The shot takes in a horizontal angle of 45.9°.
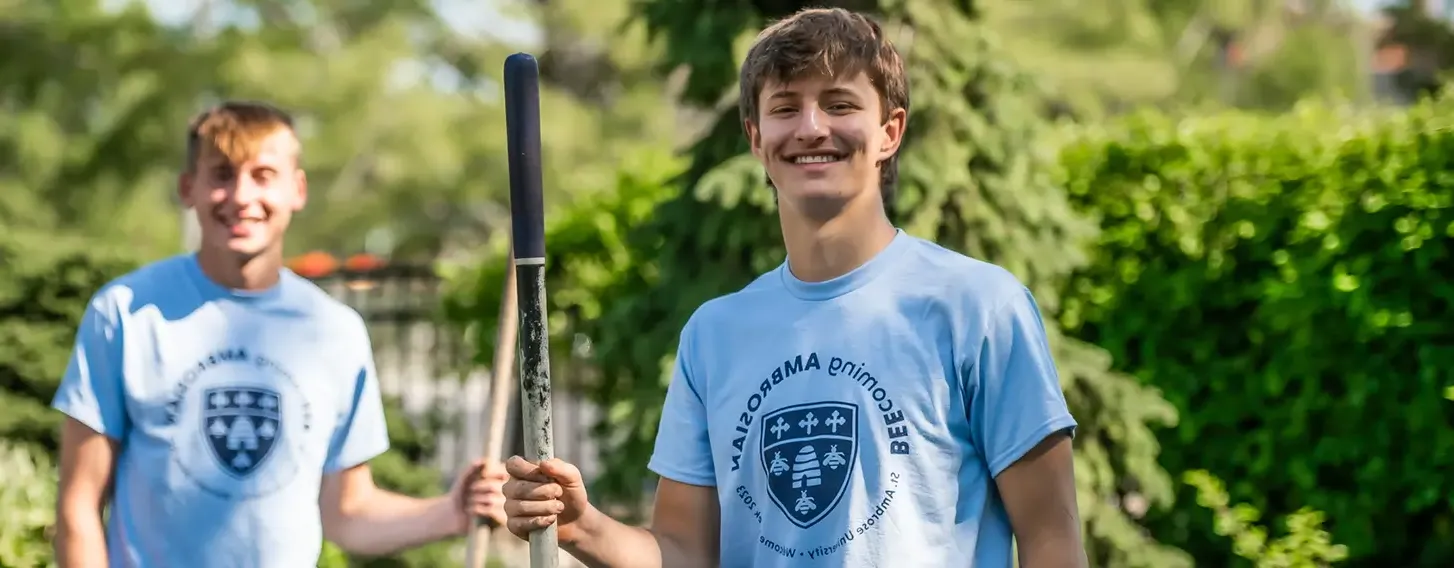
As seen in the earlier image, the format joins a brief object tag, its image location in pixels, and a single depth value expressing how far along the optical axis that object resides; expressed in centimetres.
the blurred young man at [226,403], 358
